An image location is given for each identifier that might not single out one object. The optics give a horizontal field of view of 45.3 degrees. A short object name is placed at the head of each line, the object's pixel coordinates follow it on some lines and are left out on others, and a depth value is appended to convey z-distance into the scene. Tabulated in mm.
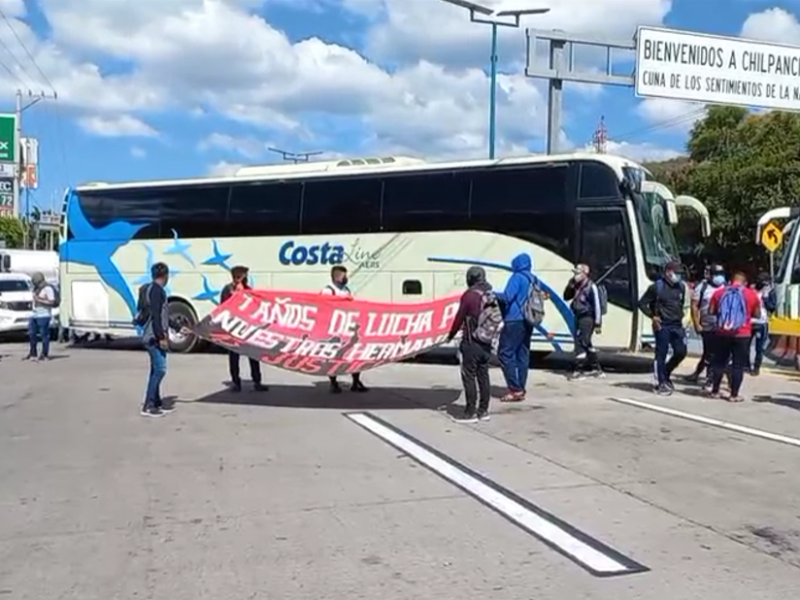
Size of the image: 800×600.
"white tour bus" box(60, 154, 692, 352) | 17047
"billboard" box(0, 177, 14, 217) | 66038
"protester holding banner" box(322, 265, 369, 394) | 13500
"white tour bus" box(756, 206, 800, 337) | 16328
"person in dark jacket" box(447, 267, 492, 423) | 10914
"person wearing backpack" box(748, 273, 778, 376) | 16641
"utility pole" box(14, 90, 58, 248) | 56088
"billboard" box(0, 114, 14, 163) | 53156
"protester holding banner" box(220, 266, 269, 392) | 13352
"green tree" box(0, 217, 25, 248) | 71625
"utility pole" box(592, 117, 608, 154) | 64625
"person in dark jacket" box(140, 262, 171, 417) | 11359
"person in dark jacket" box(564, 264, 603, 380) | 15820
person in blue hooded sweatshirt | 12602
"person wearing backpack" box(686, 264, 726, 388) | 13844
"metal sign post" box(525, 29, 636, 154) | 19703
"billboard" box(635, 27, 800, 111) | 19406
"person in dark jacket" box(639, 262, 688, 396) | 13766
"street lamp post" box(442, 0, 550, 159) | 21500
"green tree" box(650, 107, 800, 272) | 39188
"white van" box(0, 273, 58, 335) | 24656
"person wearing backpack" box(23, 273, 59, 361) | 19469
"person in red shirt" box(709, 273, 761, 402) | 13219
